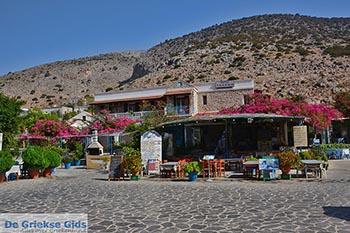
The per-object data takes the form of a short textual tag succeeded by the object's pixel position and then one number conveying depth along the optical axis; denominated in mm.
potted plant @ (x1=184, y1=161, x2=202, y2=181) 13862
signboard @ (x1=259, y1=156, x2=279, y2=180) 13111
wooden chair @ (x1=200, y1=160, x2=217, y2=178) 14414
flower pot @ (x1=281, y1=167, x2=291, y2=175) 13252
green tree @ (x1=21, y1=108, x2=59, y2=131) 33219
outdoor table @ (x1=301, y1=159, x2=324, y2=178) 13184
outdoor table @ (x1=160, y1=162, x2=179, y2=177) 14930
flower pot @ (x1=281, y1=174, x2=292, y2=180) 13125
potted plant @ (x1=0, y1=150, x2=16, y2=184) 14436
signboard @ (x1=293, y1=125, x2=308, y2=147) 17047
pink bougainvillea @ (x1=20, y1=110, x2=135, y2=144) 28636
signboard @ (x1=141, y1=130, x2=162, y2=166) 17016
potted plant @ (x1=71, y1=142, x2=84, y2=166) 24812
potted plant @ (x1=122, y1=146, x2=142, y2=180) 14883
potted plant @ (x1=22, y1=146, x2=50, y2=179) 15781
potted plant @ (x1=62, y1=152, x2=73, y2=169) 22797
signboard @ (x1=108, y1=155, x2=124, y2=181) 14969
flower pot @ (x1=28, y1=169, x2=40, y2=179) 16219
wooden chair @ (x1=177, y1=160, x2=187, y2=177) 14938
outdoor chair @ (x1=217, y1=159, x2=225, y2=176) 14531
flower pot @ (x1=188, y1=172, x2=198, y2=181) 13859
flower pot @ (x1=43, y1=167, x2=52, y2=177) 16828
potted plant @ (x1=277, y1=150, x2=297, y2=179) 13109
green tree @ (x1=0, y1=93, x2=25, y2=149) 20297
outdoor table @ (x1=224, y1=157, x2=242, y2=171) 16323
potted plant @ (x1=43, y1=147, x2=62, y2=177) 16547
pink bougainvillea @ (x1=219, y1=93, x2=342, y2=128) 25234
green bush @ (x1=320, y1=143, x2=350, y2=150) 25016
